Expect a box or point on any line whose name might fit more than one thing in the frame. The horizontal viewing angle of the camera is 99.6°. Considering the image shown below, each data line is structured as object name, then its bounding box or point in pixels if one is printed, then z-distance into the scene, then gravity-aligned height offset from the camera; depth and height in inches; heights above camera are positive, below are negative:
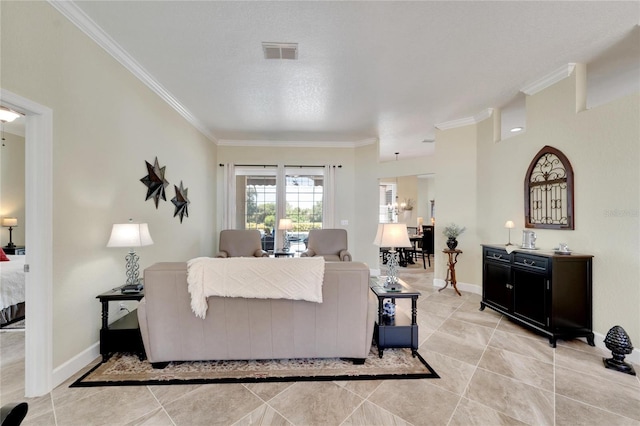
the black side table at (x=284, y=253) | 202.5 -30.7
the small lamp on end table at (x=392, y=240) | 108.4 -11.1
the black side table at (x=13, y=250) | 180.9 -24.9
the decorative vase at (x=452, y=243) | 180.2 -20.5
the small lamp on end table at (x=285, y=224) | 223.1 -9.4
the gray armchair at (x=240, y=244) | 203.8 -23.6
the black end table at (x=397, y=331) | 99.3 -44.4
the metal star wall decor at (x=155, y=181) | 129.0 +15.5
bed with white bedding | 121.2 -37.0
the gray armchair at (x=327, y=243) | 207.2 -23.5
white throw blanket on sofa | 84.4 -21.3
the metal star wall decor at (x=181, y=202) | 159.3 +6.9
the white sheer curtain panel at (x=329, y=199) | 239.6 +12.1
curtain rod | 239.1 +42.3
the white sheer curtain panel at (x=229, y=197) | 236.2 +13.9
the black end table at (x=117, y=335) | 94.8 -43.6
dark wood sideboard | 110.0 -34.3
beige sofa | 86.3 -35.9
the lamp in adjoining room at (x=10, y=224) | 185.9 -7.3
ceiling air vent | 103.7 +64.2
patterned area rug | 85.2 -52.6
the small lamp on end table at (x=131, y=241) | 97.3 -10.1
